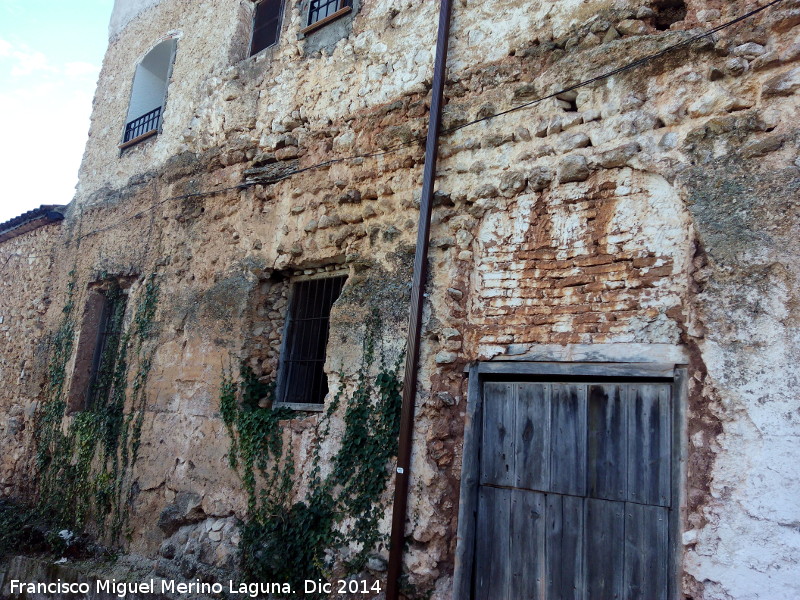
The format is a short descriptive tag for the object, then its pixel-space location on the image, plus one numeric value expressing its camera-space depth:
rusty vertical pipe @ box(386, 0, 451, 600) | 4.07
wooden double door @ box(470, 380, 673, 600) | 3.37
